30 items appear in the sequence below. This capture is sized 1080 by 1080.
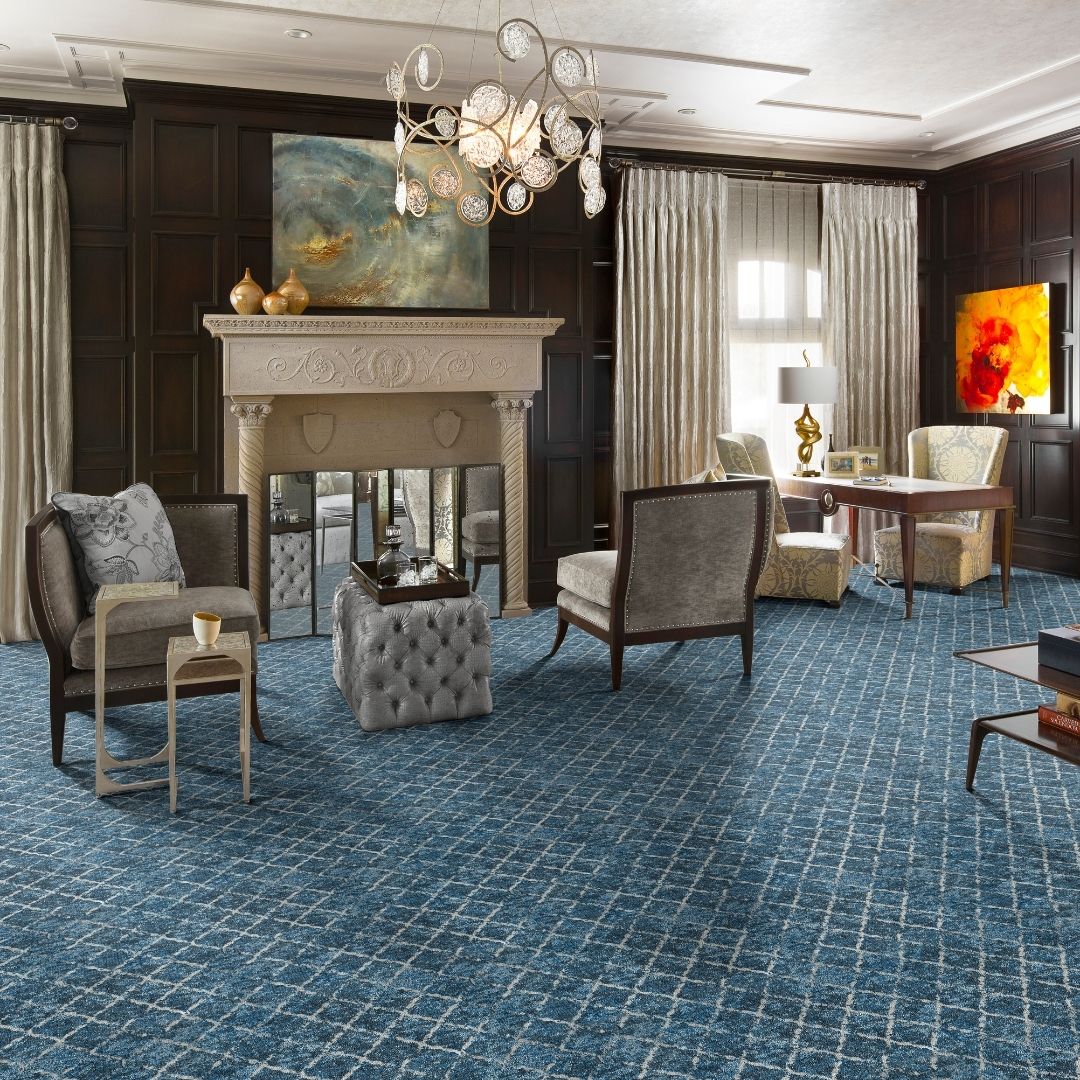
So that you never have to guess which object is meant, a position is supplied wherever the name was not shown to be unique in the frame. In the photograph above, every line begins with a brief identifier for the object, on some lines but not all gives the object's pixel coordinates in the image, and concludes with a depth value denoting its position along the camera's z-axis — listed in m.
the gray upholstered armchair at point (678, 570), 4.85
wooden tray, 4.35
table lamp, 7.33
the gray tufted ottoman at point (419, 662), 4.25
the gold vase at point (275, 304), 5.73
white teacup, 3.44
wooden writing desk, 6.34
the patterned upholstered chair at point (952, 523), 7.00
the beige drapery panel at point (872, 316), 8.01
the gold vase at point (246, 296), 5.70
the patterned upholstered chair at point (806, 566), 6.64
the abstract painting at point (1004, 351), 7.52
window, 7.84
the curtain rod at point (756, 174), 7.23
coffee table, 3.21
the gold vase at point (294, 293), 5.77
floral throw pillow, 4.11
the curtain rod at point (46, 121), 5.81
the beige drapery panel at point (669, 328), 7.27
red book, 3.28
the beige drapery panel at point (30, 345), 5.81
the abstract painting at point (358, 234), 6.02
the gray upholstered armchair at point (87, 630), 3.79
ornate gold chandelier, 3.23
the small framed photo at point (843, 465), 7.30
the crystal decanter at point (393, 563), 4.60
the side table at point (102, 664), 3.54
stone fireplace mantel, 5.77
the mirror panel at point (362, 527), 6.03
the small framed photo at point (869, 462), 7.35
